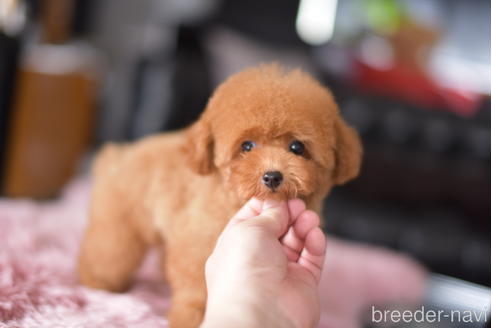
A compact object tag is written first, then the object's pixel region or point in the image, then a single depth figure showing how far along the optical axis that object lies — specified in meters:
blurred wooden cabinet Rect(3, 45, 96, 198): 2.50
